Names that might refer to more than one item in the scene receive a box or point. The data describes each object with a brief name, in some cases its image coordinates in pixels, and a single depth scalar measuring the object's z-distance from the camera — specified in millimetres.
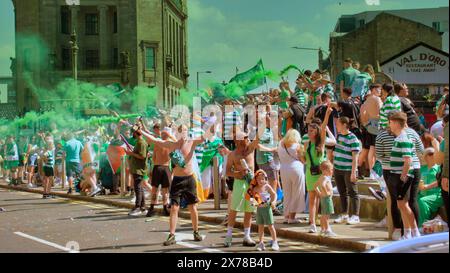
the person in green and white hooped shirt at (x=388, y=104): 12555
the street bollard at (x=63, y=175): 25100
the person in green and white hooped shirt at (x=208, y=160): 16406
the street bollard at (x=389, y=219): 10617
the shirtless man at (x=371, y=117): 13676
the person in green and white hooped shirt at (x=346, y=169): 12398
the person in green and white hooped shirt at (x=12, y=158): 28812
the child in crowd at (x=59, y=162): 25216
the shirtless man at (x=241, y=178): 10883
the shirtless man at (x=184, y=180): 11406
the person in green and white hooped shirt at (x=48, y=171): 21812
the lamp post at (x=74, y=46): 42000
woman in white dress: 12875
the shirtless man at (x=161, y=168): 14719
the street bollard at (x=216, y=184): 15486
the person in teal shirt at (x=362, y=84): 15599
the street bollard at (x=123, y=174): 19984
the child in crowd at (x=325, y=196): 10945
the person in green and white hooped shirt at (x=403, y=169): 10016
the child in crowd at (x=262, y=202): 10394
